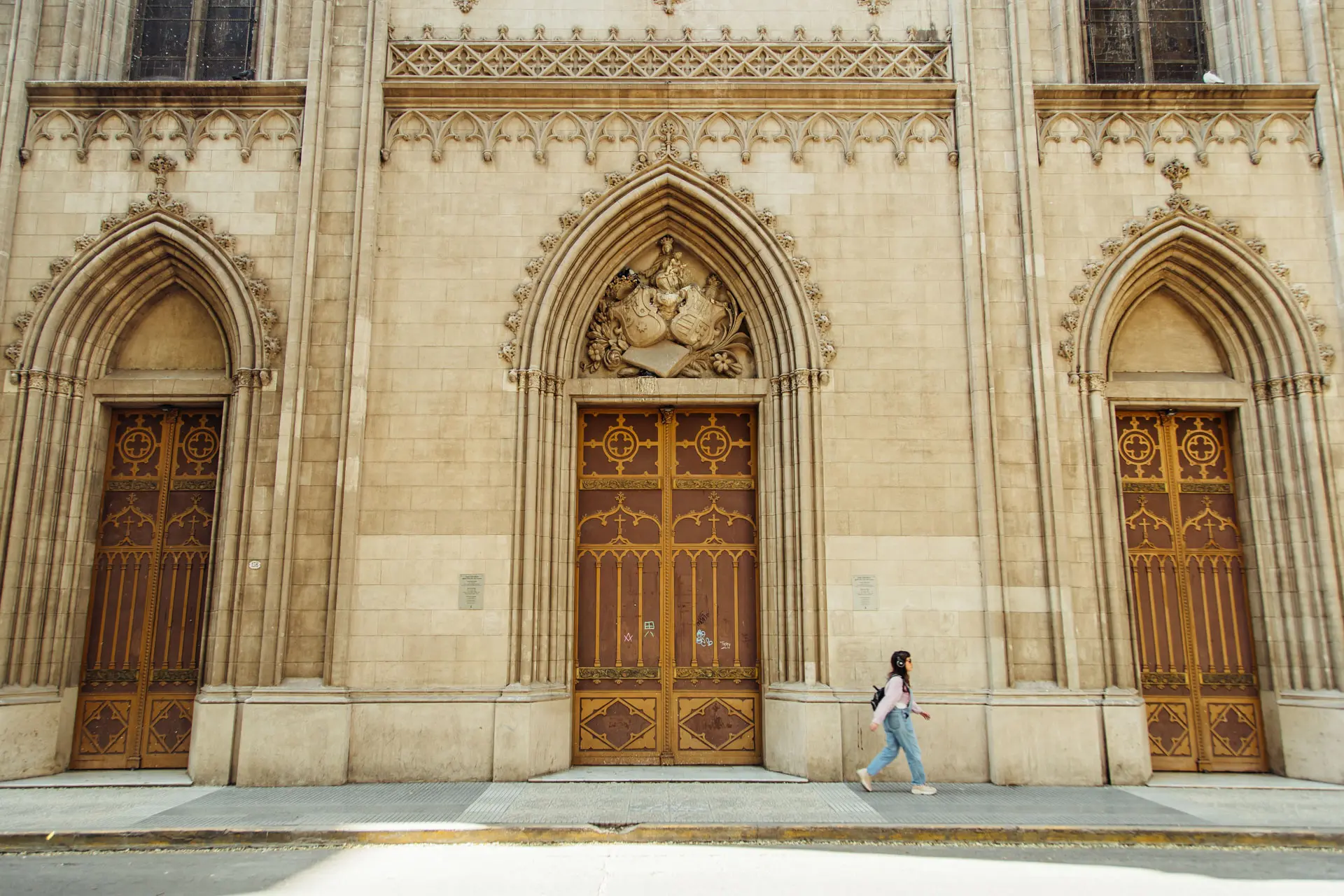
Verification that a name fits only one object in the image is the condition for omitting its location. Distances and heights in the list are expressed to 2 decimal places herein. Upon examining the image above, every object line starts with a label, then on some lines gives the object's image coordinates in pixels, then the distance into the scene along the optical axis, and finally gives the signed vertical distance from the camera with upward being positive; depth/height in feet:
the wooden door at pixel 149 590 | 35.81 +1.12
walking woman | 30.86 -3.56
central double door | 36.47 +1.14
